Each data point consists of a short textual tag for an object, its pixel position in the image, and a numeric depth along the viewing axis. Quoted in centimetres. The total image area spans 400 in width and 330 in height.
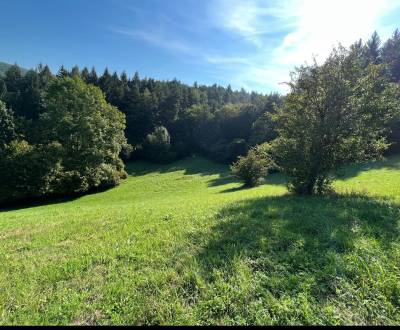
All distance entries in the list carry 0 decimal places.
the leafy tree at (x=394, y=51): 4441
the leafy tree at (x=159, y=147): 5656
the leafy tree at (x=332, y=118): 1171
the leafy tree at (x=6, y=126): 4594
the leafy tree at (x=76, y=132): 3256
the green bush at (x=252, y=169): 2853
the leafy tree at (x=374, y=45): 5160
